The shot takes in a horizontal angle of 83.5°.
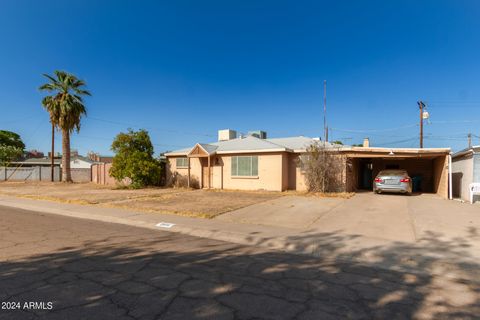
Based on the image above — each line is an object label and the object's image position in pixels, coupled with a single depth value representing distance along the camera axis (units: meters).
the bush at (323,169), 15.75
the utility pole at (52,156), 28.87
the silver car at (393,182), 14.99
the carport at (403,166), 15.11
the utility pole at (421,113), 25.51
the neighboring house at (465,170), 12.42
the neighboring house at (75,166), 29.29
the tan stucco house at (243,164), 17.55
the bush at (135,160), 19.50
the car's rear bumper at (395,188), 14.95
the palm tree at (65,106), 24.05
